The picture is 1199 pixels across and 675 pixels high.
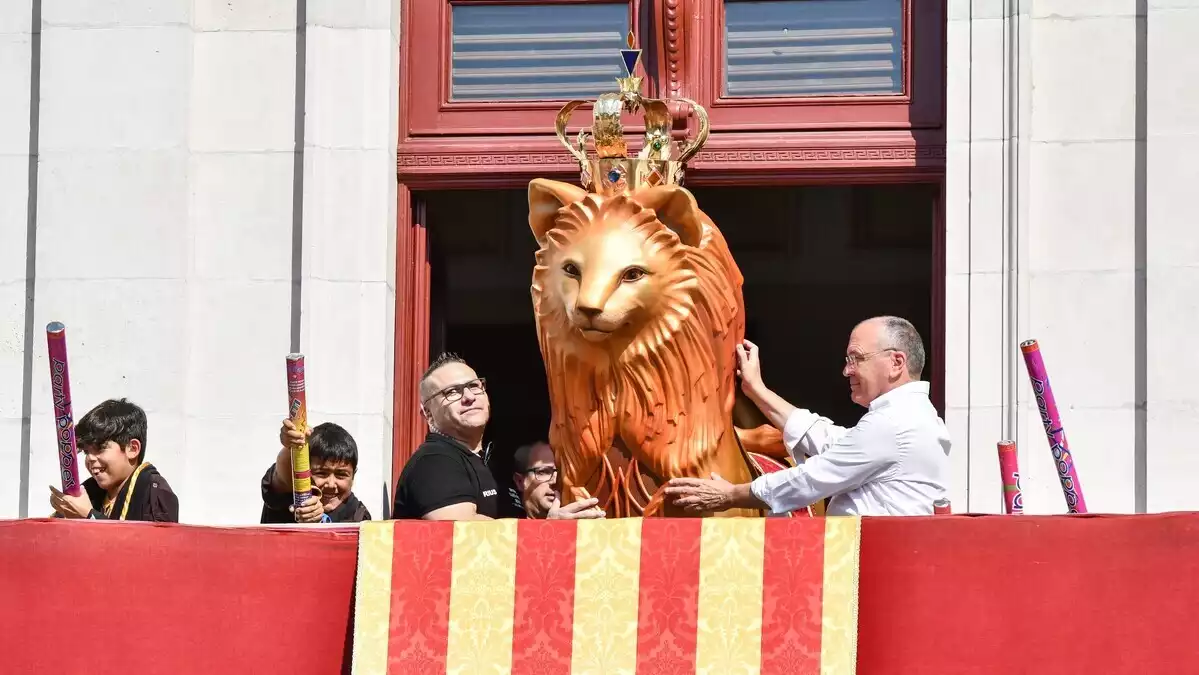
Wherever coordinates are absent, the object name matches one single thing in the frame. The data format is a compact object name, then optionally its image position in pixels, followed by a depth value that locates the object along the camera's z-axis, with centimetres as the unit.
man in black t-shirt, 1644
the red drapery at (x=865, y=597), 1361
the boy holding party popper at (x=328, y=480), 1758
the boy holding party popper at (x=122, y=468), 1719
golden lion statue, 1540
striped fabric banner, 1380
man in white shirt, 1497
